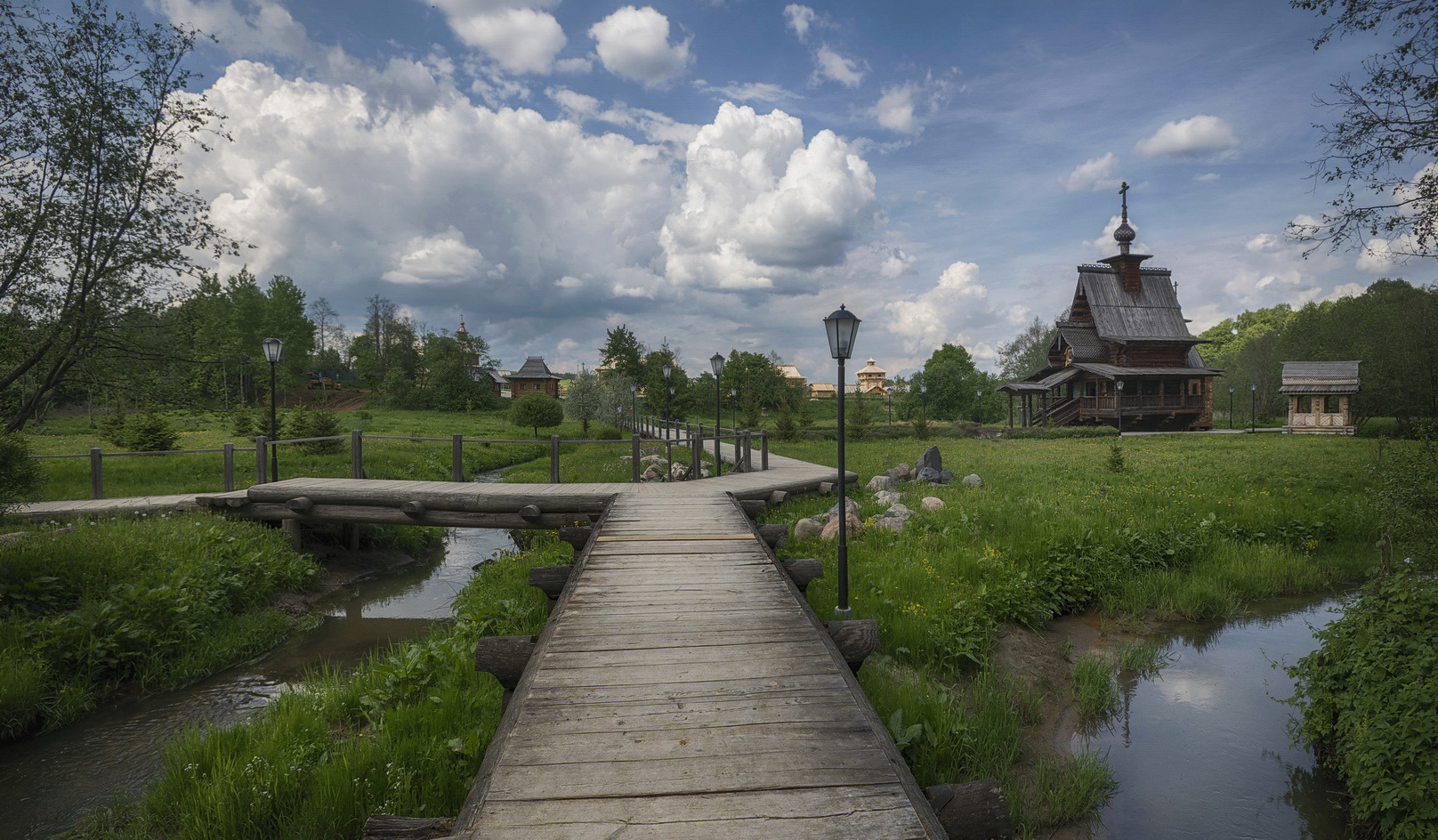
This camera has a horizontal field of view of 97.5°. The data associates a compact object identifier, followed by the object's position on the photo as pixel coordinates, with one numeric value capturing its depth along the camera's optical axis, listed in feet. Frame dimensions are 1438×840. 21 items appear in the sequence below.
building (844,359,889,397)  482.69
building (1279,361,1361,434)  117.70
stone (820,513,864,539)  31.63
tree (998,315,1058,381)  228.80
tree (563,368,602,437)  145.28
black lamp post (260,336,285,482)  44.19
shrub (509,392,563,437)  133.08
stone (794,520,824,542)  32.91
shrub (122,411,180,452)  60.29
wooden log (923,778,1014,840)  9.10
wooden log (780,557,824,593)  20.58
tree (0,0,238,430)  34.22
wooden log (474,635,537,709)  13.33
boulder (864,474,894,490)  47.11
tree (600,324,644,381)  217.36
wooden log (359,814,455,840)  8.23
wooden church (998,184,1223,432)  124.06
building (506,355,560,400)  251.80
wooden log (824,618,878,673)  14.43
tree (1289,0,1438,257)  29.19
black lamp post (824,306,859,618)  21.58
